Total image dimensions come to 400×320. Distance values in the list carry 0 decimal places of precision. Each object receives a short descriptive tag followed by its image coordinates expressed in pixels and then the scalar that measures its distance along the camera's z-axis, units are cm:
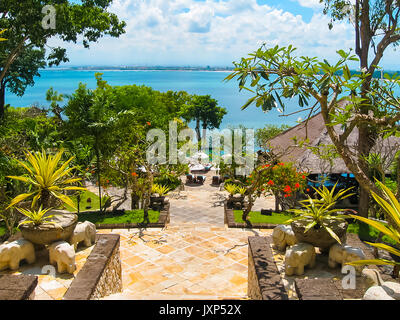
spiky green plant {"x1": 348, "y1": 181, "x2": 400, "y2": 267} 365
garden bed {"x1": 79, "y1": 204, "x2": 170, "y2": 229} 995
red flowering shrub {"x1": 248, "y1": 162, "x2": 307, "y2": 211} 1205
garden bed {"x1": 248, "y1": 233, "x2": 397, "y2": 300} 457
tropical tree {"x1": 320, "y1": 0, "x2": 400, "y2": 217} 968
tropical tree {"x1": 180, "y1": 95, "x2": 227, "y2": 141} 5562
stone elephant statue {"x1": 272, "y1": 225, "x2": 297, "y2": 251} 675
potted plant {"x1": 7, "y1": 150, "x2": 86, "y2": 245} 593
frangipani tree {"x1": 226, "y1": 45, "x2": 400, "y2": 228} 468
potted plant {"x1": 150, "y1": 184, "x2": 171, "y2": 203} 1237
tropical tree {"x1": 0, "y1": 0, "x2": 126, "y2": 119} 1166
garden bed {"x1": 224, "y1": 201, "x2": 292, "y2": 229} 1025
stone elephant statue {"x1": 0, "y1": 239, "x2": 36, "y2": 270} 571
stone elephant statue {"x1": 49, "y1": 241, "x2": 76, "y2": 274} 572
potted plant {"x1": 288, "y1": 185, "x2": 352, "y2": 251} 596
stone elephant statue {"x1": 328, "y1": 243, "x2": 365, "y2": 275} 565
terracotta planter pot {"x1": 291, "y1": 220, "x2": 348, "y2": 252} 596
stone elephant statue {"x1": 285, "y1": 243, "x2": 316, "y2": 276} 575
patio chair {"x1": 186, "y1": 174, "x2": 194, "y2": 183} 2323
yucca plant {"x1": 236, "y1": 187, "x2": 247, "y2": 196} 1264
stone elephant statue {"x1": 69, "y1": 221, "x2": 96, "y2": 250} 657
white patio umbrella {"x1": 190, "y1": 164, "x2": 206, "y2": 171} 2385
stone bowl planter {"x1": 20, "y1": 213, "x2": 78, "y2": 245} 591
